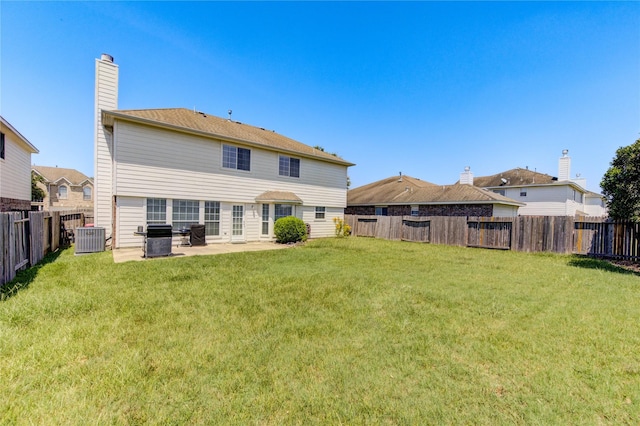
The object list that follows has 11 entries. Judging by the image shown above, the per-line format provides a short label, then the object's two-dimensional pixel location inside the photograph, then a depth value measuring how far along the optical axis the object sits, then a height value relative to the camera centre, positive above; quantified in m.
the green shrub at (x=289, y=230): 13.45 -1.17
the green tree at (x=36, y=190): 28.93 +1.33
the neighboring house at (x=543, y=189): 23.67 +2.40
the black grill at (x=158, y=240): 8.56 -1.21
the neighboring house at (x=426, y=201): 17.39 +0.72
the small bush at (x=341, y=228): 17.74 -1.34
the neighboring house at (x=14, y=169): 11.45 +1.68
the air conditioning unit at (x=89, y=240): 9.35 -1.35
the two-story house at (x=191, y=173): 10.38 +1.54
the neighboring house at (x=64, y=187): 34.47 +2.14
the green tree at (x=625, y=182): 7.70 +1.01
